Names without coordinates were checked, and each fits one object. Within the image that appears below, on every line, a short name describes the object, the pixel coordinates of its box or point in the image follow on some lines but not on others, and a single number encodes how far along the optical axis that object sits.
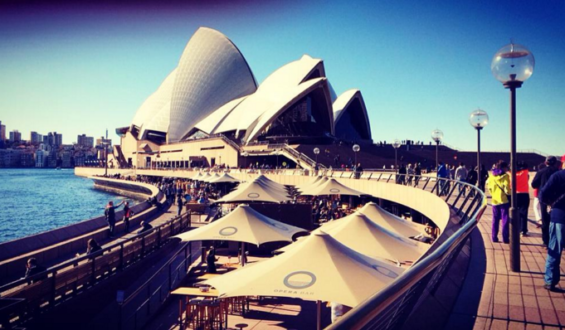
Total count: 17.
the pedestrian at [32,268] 7.95
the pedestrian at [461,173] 15.05
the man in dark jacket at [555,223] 3.74
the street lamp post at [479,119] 10.28
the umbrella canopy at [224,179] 26.48
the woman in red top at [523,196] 6.92
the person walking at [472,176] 15.49
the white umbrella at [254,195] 16.28
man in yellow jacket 6.05
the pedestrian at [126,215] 17.02
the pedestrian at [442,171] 15.08
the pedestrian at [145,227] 13.40
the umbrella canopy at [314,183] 19.17
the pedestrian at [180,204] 21.88
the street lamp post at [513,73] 4.62
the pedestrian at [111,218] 15.09
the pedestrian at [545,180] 5.62
